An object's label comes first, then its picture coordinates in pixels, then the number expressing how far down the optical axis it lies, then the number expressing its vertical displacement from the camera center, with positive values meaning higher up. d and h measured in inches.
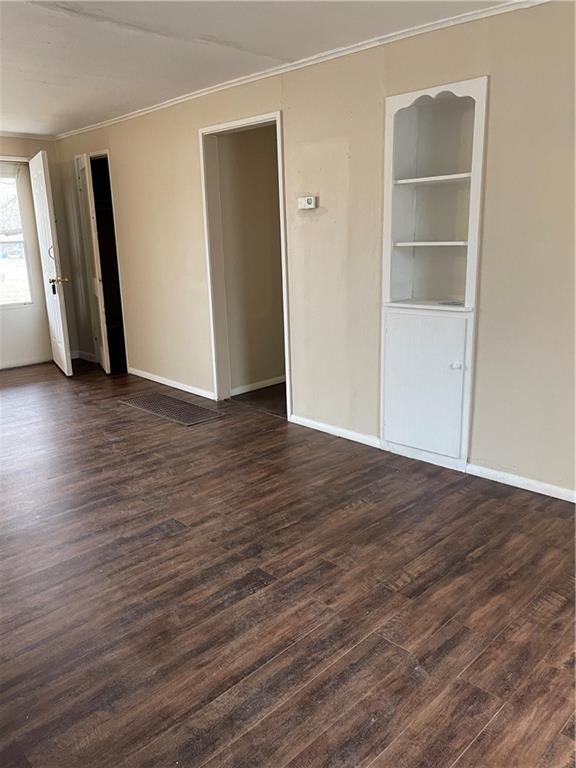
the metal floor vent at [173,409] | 183.9 -53.6
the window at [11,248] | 251.0 +0.2
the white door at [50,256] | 220.8 -3.4
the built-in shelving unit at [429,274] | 130.9 -9.2
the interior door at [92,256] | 228.7 -4.3
